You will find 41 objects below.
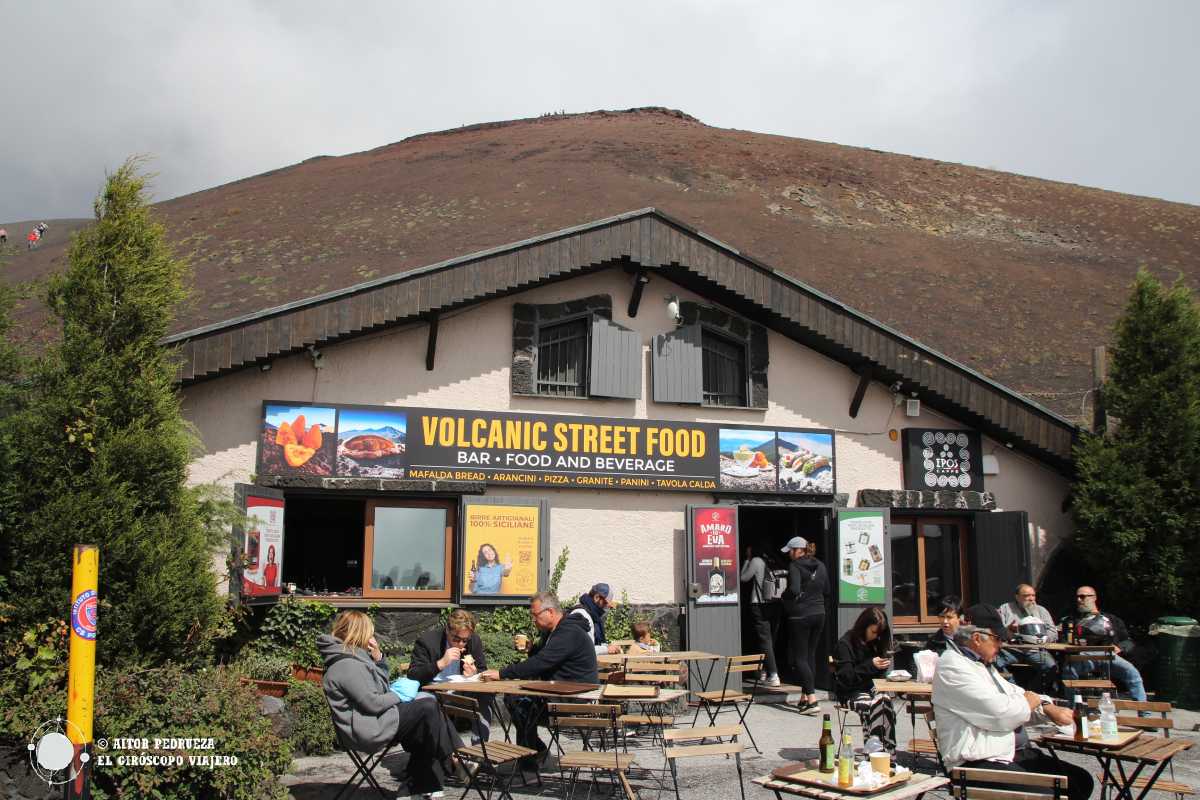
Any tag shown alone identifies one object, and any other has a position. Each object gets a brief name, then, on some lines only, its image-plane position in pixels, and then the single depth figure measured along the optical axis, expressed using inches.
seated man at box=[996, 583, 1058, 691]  427.8
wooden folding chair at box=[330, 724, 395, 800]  261.1
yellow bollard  230.8
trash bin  478.3
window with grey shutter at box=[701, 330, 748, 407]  525.7
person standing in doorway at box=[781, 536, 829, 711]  467.5
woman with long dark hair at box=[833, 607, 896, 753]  332.8
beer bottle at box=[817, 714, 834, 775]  211.2
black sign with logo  536.1
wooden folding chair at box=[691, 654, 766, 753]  352.2
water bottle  250.5
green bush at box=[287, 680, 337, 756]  348.8
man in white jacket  238.2
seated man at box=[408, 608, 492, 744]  318.3
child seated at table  428.8
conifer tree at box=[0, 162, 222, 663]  287.3
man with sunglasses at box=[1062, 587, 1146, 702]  398.0
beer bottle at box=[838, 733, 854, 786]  202.8
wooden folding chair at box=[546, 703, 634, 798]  260.2
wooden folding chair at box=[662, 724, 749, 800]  255.1
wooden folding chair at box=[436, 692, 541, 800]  265.6
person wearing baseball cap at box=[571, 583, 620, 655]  399.5
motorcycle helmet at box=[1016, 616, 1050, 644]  422.6
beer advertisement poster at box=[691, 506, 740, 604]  487.8
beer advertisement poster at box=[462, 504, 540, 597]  454.0
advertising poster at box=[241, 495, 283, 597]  394.3
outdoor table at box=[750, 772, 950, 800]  198.8
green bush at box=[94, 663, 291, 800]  244.2
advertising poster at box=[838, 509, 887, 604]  505.4
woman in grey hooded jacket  259.1
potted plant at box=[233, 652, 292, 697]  372.2
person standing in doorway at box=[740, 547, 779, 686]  514.0
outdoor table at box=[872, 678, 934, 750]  322.3
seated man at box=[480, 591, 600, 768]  309.0
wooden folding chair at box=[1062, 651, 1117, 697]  339.0
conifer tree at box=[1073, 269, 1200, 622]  497.0
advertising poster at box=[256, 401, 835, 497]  445.4
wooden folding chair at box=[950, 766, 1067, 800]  202.1
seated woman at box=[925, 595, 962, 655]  372.2
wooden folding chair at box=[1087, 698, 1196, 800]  258.5
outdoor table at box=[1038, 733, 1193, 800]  236.7
